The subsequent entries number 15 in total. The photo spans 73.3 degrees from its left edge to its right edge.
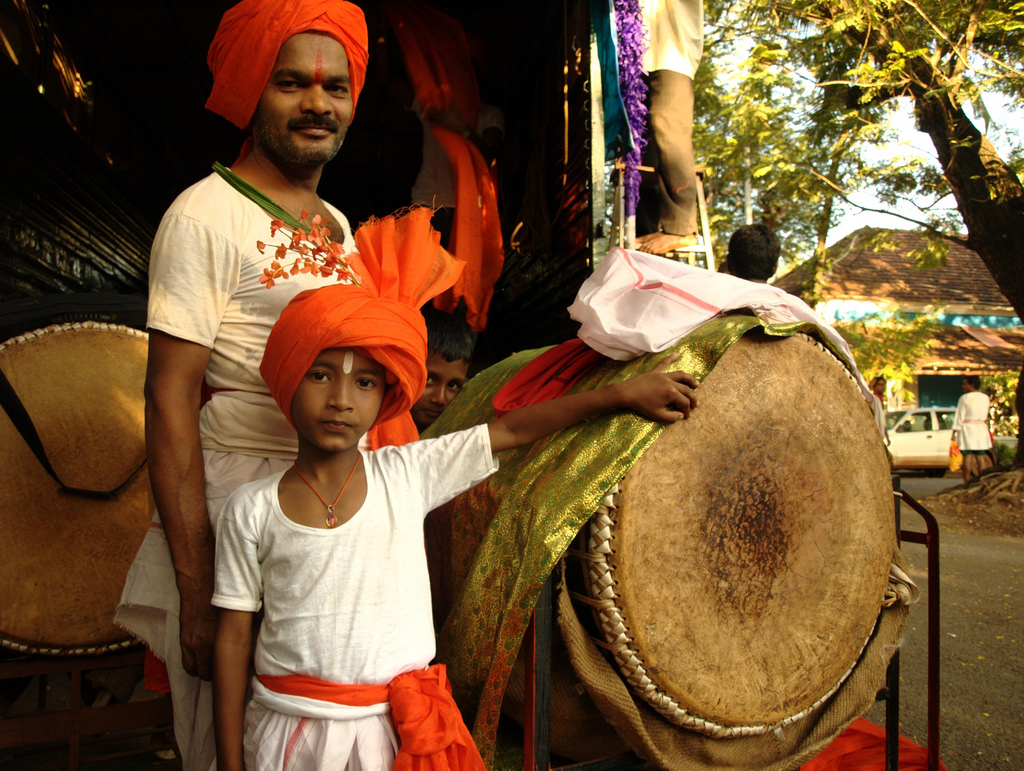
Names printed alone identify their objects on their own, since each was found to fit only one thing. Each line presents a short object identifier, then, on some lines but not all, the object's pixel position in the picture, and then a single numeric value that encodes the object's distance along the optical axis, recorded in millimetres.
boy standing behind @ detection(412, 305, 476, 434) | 2926
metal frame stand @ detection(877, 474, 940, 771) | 2062
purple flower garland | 3273
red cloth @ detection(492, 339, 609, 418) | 1912
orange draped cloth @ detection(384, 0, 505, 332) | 3867
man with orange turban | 1481
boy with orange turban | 1353
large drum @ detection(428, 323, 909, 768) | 1600
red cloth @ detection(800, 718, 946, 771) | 2432
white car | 14258
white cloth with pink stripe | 1729
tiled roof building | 17641
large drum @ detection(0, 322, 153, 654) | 2092
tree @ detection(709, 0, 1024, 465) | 7598
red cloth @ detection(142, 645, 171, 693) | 1741
